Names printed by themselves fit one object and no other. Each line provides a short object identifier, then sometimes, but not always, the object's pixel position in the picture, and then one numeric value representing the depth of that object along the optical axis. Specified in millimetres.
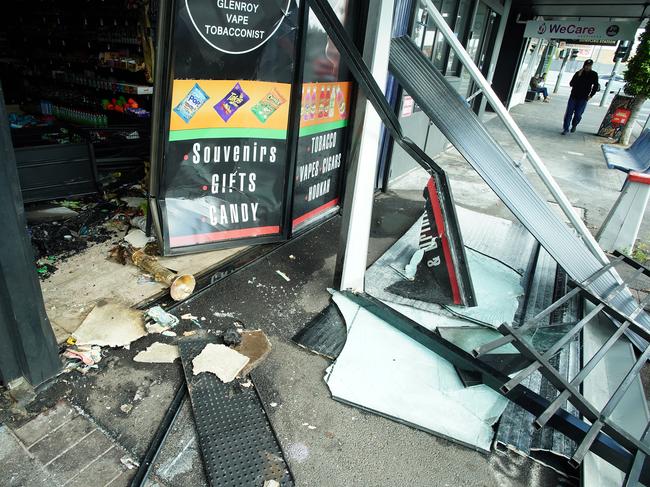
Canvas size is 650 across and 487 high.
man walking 10375
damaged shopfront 2795
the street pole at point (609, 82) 15930
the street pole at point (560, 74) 24267
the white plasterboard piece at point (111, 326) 2486
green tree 8523
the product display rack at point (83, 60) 4625
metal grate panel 1824
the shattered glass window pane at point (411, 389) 2188
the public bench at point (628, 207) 4246
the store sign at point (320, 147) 3664
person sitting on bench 19109
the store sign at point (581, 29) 9914
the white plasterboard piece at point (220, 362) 2318
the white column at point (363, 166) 2553
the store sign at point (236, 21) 2635
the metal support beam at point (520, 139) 2893
